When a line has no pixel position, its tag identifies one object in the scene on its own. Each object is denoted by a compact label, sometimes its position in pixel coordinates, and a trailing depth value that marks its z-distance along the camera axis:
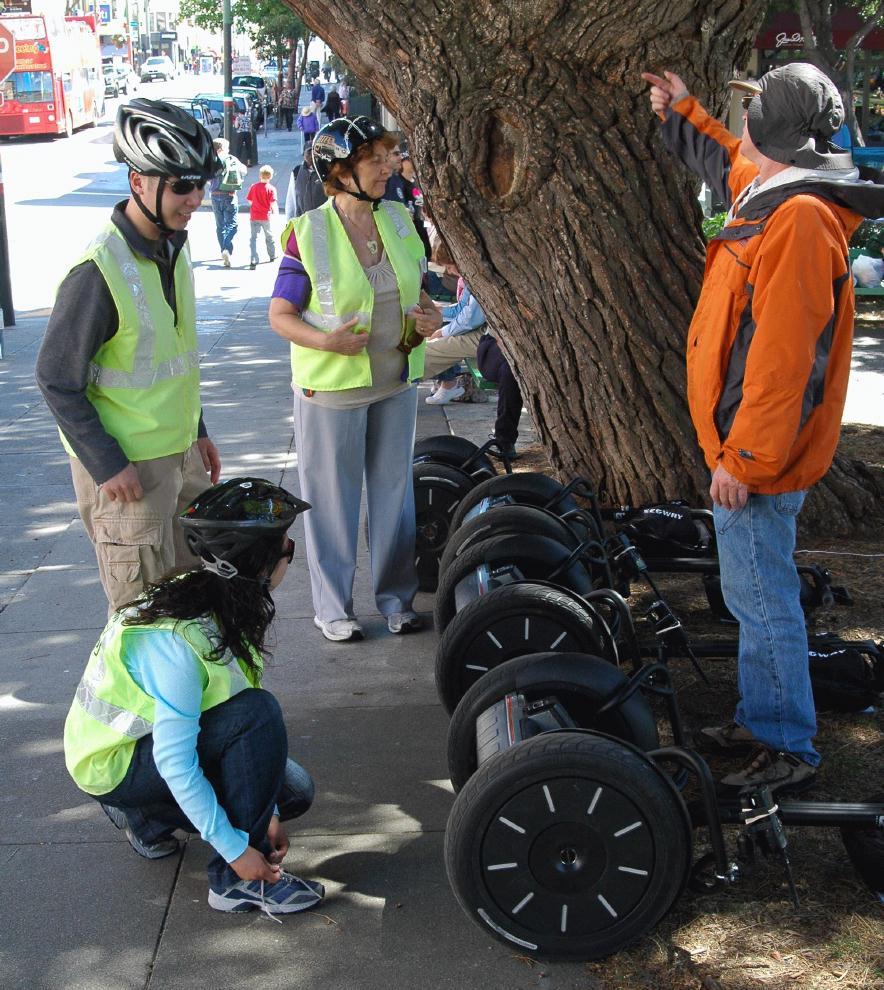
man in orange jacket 3.10
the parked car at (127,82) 66.62
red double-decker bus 38.56
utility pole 29.20
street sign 38.28
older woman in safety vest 4.56
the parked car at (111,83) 66.88
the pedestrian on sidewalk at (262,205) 16.30
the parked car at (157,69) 75.19
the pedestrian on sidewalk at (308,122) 34.81
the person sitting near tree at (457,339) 8.26
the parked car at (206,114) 34.97
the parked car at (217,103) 37.44
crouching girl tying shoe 2.91
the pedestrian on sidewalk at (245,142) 33.06
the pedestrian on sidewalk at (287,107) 55.38
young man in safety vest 3.43
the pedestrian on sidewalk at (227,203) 16.72
